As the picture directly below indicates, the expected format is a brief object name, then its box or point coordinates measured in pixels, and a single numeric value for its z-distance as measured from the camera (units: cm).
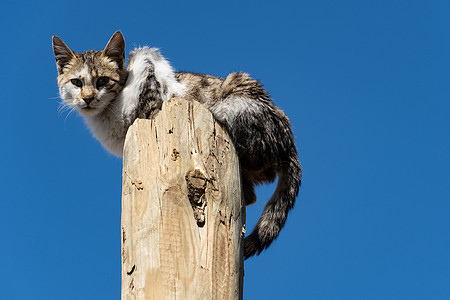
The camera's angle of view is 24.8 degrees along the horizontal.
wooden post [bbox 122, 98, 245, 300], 663
